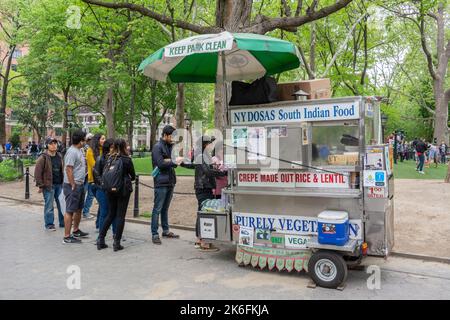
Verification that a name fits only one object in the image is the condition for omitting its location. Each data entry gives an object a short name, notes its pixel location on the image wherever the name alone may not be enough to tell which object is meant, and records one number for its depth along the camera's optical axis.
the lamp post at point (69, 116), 25.48
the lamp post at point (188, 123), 33.94
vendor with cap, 6.86
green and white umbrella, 5.45
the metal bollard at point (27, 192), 13.03
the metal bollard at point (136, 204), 9.88
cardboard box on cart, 5.95
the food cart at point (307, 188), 5.17
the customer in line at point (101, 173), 7.57
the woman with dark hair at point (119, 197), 6.90
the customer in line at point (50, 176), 8.48
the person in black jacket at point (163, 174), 7.19
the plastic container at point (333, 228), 4.98
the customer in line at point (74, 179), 7.46
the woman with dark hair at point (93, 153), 8.38
